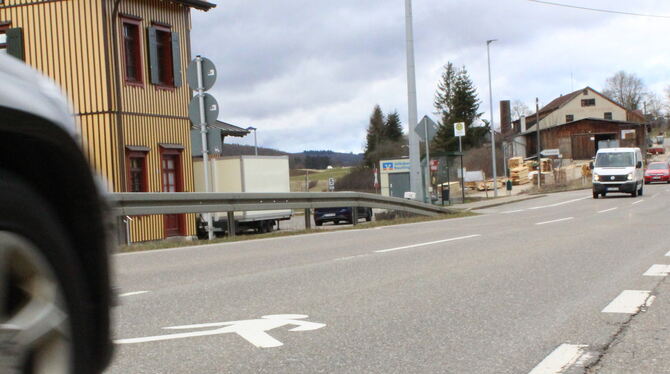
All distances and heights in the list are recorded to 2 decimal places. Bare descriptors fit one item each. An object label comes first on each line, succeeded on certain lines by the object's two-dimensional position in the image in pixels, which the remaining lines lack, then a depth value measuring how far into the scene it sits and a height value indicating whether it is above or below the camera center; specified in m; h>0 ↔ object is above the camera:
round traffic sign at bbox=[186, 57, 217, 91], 15.83 +2.14
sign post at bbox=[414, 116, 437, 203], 25.30 +1.35
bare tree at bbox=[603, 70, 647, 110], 147.00 +12.63
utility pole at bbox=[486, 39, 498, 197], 54.52 +4.49
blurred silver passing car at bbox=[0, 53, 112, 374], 1.80 -0.12
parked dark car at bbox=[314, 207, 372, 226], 34.84 -1.64
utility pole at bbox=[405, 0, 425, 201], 25.48 +1.97
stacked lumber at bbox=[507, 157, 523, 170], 85.61 +0.53
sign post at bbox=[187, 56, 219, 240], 15.80 +1.67
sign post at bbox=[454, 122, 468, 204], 45.44 +2.31
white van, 37.72 -0.42
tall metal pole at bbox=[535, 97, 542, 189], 64.88 -0.63
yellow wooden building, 23.34 +3.50
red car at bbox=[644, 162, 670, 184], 62.53 -0.98
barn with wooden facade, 101.25 +4.47
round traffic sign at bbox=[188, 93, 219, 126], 15.78 +1.47
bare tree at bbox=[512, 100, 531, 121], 149.88 +10.35
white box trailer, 27.25 +0.07
